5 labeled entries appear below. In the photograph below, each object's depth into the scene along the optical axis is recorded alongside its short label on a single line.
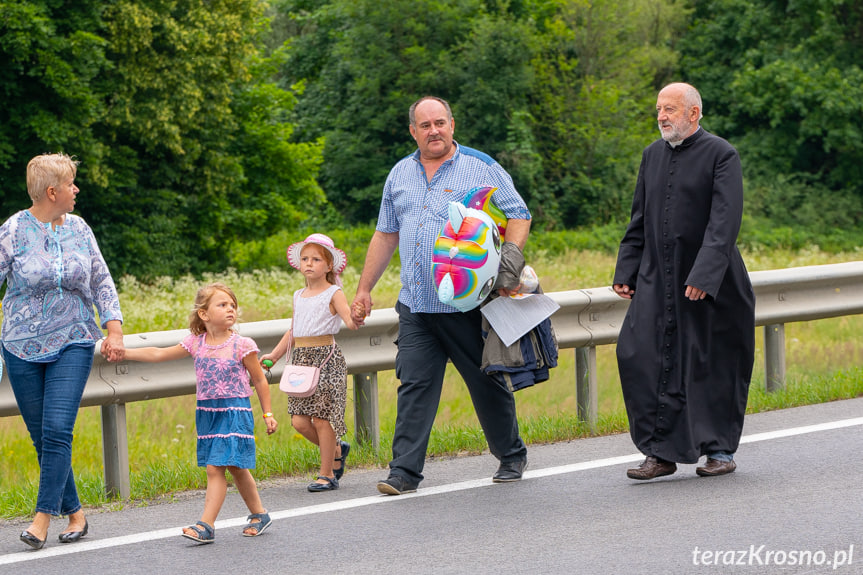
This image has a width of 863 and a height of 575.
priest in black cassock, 12.20
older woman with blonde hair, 10.43
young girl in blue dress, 10.35
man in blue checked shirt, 12.27
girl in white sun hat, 12.38
